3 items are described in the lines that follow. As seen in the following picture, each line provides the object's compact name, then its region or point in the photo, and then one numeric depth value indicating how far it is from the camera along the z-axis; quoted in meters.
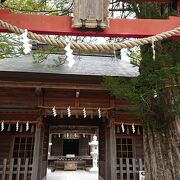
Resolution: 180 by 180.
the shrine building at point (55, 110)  7.41
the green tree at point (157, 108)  3.45
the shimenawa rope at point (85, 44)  2.23
